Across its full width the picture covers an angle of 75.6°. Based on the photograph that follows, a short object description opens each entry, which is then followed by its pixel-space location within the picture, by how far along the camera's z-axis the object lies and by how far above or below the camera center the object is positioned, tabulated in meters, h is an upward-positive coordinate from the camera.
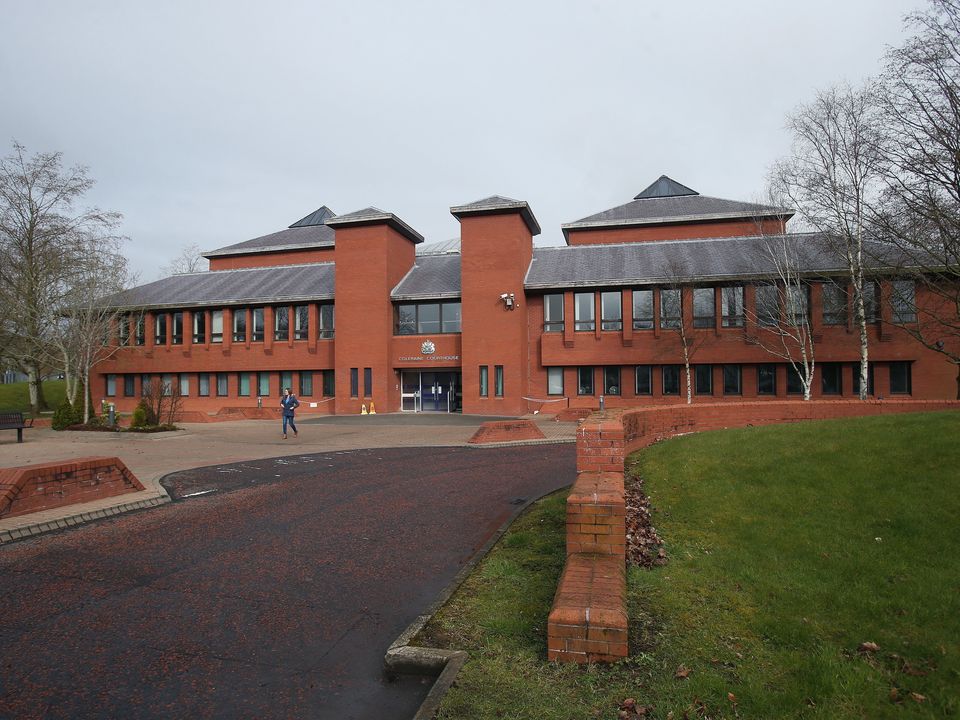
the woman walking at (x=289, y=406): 21.41 -0.84
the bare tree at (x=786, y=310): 26.50 +3.02
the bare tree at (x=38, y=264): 34.03 +6.90
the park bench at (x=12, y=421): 20.70 -1.22
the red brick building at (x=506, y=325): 28.83 +2.90
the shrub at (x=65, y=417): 26.03 -1.37
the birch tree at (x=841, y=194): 21.53 +6.54
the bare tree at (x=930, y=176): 12.46 +4.17
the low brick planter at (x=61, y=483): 8.48 -1.48
